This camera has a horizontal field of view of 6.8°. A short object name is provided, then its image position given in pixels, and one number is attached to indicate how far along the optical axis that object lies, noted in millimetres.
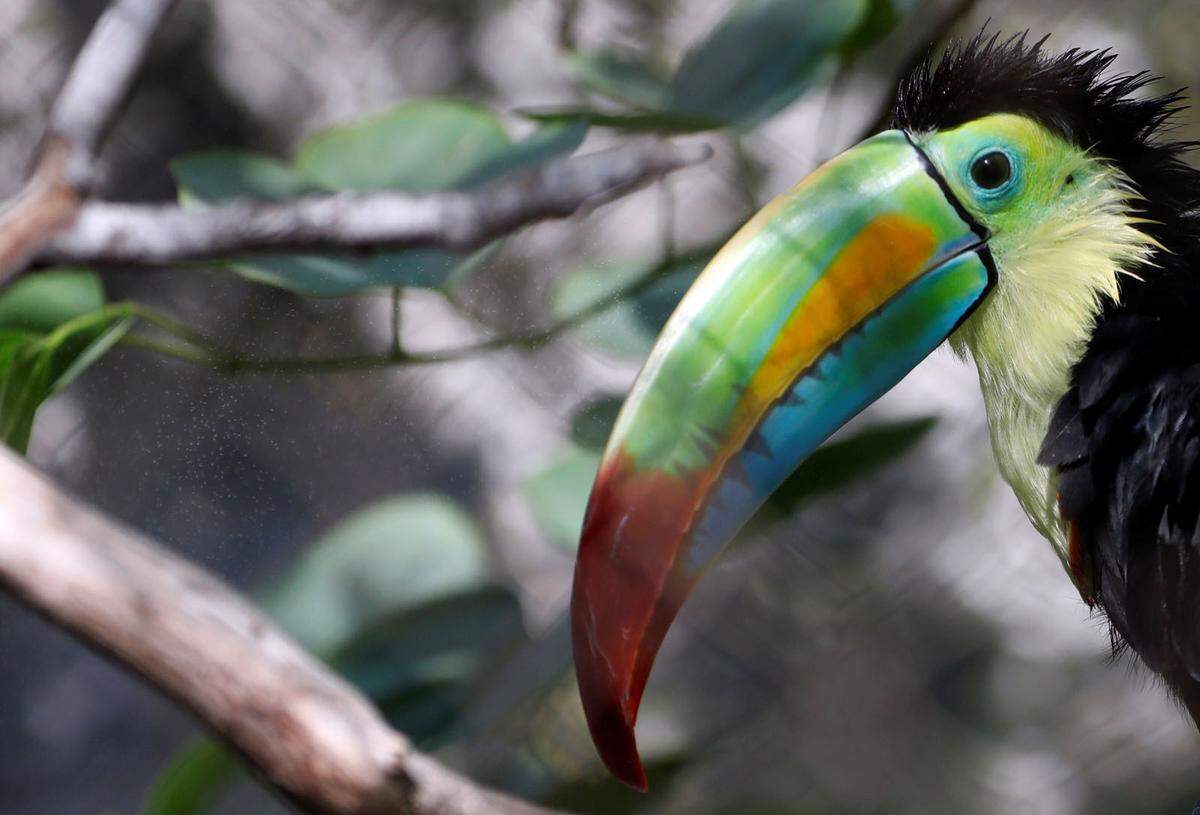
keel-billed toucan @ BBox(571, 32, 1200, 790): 2085
